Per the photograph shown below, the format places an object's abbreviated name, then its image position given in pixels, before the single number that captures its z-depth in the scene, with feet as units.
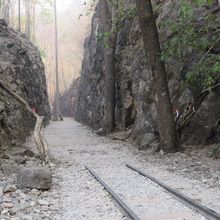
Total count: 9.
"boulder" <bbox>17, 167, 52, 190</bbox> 23.56
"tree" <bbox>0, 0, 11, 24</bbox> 112.73
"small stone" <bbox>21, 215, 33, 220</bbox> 18.25
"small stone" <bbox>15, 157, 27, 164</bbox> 31.97
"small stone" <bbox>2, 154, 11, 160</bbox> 32.12
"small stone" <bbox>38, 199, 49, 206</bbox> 20.93
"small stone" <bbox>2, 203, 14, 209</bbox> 19.96
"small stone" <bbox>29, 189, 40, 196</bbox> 22.79
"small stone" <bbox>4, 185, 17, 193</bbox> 22.84
